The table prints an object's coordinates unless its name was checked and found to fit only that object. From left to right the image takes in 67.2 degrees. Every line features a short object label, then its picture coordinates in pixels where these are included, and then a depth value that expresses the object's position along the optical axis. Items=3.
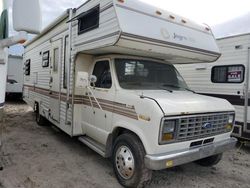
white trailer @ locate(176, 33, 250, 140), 4.46
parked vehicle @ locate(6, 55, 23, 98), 10.98
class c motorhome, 2.65
